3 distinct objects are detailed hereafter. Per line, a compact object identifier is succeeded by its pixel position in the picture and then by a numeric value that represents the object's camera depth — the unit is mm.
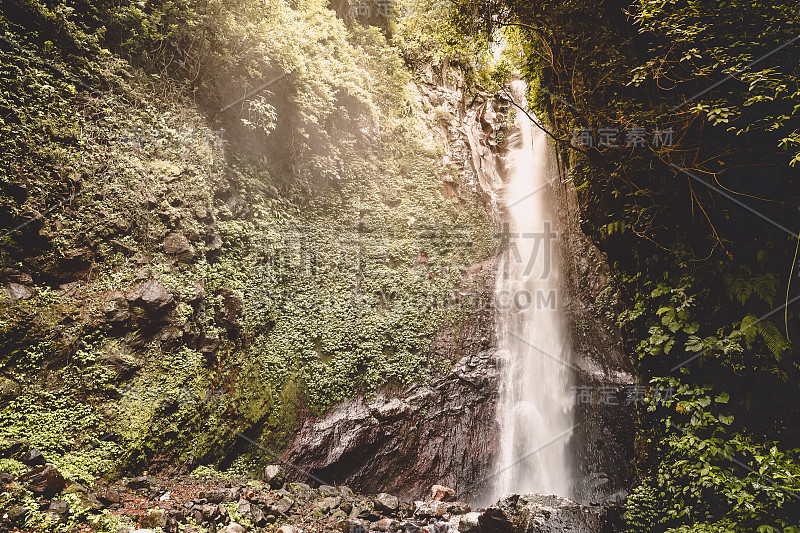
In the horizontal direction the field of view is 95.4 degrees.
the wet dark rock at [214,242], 7277
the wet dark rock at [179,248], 6613
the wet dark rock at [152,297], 5941
